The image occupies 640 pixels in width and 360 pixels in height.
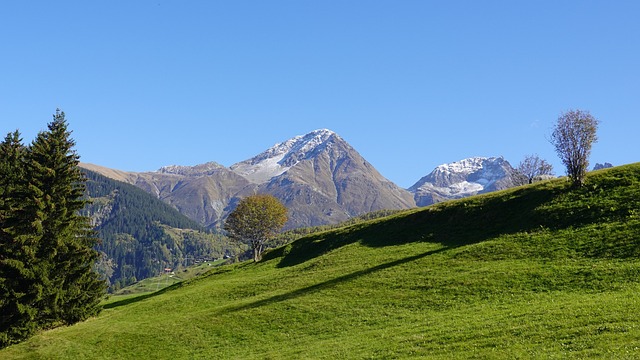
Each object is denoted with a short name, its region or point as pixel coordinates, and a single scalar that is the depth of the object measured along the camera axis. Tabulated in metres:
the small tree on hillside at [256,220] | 117.00
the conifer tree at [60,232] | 56.78
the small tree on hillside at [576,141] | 61.12
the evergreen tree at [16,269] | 51.56
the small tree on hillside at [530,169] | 142.30
